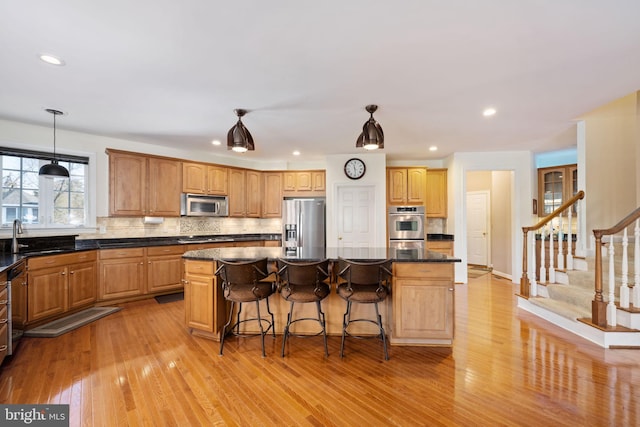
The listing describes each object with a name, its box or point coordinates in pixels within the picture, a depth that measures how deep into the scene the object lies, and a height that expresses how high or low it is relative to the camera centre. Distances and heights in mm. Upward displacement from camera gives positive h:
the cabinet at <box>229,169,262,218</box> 5832 +428
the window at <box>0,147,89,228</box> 3889 +315
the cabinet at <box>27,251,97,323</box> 3252 -871
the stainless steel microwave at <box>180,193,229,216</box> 5152 +156
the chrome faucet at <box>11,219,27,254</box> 3506 -321
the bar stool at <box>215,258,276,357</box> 2613 -622
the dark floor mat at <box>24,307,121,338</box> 3104 -1299
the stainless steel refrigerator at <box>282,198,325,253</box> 5812 -197
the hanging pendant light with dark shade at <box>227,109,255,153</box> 3137 +818
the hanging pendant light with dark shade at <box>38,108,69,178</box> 3529 +538
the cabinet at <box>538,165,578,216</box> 5633 +539
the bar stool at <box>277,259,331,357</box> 2561 -617
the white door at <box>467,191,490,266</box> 7281 -362
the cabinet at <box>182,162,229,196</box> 5211 +652
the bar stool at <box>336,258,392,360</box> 2508 -591
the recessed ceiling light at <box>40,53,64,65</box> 2297 +1255
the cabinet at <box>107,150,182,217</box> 4500 +474
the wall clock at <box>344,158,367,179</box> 5699 +896
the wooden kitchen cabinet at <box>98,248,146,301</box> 4156 -888
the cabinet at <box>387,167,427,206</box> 5891 +558
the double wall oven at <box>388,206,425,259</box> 5707 -255
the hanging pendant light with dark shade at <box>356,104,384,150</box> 3014 +808
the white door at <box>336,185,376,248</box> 5719 -54
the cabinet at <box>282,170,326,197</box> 6137 +648
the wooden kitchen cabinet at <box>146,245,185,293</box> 4539 -885
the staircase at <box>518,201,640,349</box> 2771 -1060
